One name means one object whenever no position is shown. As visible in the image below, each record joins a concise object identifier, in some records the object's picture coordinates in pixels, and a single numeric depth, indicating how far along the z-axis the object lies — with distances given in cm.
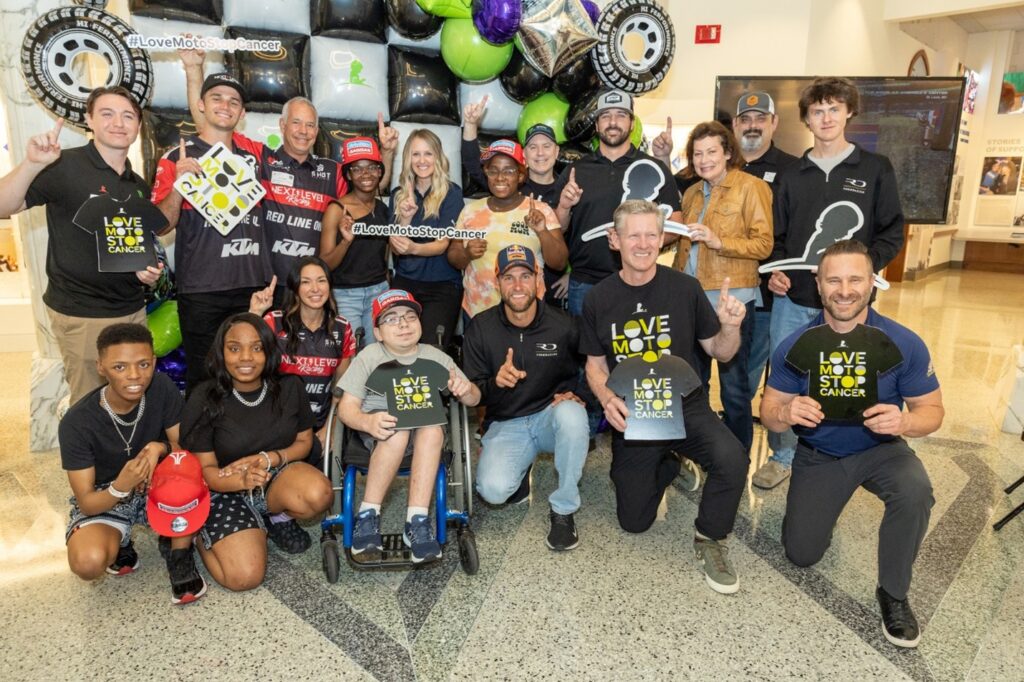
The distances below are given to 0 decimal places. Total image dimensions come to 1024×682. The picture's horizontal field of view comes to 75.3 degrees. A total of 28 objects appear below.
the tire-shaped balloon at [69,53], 309
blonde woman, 344
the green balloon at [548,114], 407
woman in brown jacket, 313
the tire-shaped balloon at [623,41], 388
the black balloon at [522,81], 396
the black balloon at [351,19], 370
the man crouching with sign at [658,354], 267
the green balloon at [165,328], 345
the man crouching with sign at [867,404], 231
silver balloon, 365
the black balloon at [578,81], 394
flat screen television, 471
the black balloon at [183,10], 341
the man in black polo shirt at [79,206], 271
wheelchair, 254
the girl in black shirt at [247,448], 251
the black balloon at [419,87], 392
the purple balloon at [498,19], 352
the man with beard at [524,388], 287
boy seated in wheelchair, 259
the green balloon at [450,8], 365
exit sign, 680
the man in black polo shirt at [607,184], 339
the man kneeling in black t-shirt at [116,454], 238
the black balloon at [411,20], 370
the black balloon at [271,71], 363
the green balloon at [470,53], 372
